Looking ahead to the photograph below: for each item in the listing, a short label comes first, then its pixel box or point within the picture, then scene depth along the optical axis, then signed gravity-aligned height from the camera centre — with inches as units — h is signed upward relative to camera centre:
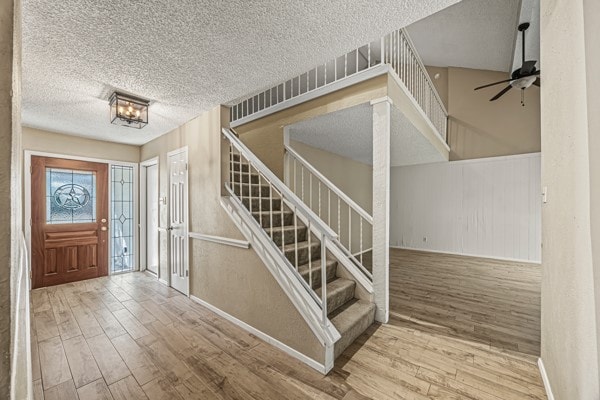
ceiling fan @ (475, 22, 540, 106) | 124.0 +67.8
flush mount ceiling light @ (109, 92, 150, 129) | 92.4 +37.8
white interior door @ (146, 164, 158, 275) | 163.2 -10.7
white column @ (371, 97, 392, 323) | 94.9 -1.8
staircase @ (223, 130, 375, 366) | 79.7 -23.9
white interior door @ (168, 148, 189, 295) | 127.0 -10.2
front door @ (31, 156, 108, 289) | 134.5 -10.6
